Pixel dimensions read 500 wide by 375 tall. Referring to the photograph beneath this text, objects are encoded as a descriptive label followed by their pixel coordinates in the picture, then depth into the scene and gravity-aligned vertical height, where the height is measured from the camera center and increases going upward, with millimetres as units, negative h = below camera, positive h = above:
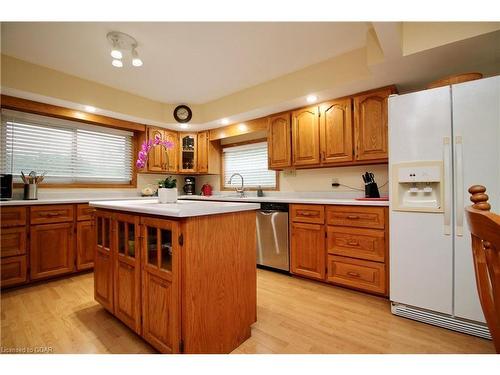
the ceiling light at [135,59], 2225 +1278
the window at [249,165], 3777 +423
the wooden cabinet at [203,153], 4160 +668
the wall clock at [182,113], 3836 +1292
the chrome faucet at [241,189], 3730 +6
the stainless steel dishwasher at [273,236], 2734 -577
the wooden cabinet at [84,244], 2749 -670
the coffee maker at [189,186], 4504 +67
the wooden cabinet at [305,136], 2812 +671
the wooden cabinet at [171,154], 3924 +612
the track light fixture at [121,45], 2090 +1403
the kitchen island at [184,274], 1208 -514
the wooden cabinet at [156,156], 3730 +549
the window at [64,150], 2795 +556
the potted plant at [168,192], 1722 -20
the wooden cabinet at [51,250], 2471 -685
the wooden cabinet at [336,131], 2571 +675
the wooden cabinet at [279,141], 3062 +665
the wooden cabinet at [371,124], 2355 +688
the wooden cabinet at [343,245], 2123 -572
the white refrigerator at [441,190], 1567 -4
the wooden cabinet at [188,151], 4164 +708
